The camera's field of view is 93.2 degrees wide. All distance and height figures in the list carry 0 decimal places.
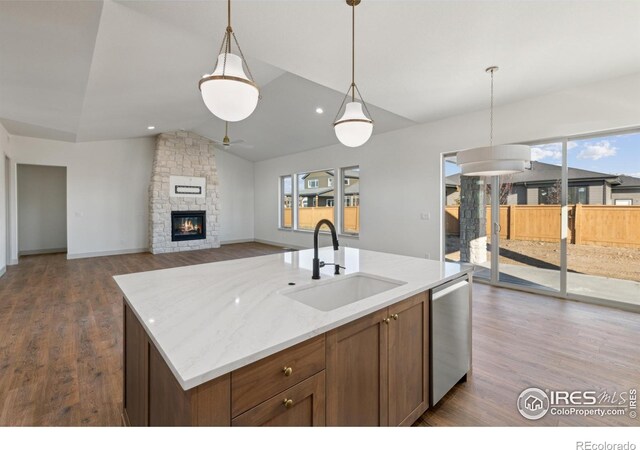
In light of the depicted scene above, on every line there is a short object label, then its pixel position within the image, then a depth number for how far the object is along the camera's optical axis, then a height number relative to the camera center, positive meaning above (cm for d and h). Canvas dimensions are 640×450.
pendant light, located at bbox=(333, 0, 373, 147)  210 +67
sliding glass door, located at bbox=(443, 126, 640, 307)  373 -1
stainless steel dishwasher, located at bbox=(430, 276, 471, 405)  182 -74
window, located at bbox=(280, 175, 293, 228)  921 +60
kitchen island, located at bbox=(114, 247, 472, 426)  94 -47
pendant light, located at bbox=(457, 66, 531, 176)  205 +43
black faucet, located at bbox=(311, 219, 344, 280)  188 -25
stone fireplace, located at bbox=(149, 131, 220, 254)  799 +72
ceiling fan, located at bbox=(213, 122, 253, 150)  830 +223
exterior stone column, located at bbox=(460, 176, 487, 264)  490 +1
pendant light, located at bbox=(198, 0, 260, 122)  147 +66
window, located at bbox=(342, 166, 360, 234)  712 +49
